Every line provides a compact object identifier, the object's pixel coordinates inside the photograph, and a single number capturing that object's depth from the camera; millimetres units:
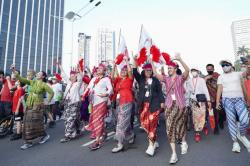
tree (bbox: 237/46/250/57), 73375
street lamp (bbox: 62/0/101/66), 18334
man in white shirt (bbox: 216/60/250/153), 3902
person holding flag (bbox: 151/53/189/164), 3708
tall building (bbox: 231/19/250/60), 162250
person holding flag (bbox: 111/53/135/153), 4188
